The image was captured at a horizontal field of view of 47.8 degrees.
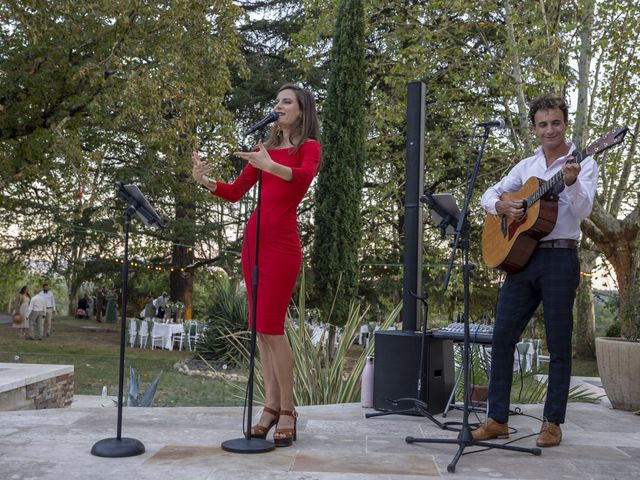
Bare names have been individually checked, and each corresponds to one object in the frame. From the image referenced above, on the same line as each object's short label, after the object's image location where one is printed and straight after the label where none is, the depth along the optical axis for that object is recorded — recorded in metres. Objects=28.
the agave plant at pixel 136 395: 5.29
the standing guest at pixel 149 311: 19.33
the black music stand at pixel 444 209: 3.72
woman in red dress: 3.27
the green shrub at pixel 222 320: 12.47
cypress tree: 10.40
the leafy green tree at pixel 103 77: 11.05
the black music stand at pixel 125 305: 3.09
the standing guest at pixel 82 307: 28.30
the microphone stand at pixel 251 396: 3.11
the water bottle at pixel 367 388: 4.75
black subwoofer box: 4.55
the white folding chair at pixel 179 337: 16.61
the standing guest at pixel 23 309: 17.89
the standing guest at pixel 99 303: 26.48
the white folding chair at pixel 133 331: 17.24
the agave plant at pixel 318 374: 5.36
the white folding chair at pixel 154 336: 16.68
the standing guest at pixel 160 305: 19.73
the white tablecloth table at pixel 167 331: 16.64
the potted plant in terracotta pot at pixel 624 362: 4.99
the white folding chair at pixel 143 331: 16.97
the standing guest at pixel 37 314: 16.77
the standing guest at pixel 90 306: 30.20
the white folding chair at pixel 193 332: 16.17
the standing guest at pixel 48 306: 17.17
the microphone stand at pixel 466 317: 3.26
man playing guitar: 3.49
